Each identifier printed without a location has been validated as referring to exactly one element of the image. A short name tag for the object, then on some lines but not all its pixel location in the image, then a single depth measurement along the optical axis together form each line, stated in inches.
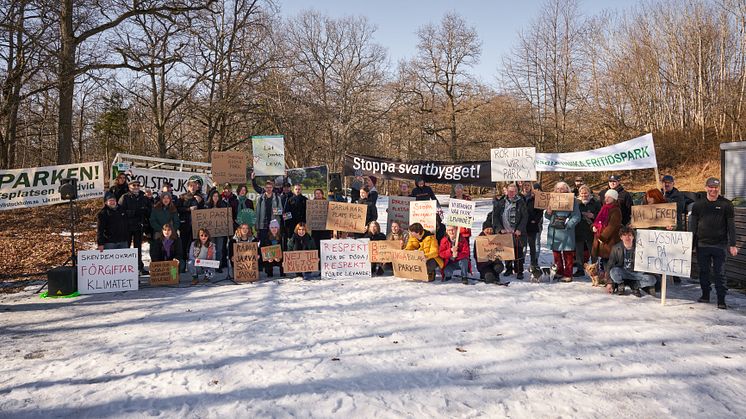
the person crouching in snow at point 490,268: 331.9
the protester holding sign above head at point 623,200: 335.6
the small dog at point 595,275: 313.7
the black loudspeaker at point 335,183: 419.0
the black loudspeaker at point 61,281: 300.4
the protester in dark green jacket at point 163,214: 354.3
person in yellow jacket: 337.1
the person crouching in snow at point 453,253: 340.5
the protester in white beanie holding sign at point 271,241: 358.0
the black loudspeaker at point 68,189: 311.7
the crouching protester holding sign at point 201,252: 343.6
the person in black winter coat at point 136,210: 344.8
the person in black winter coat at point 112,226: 326.6
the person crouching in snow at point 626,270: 288.7
